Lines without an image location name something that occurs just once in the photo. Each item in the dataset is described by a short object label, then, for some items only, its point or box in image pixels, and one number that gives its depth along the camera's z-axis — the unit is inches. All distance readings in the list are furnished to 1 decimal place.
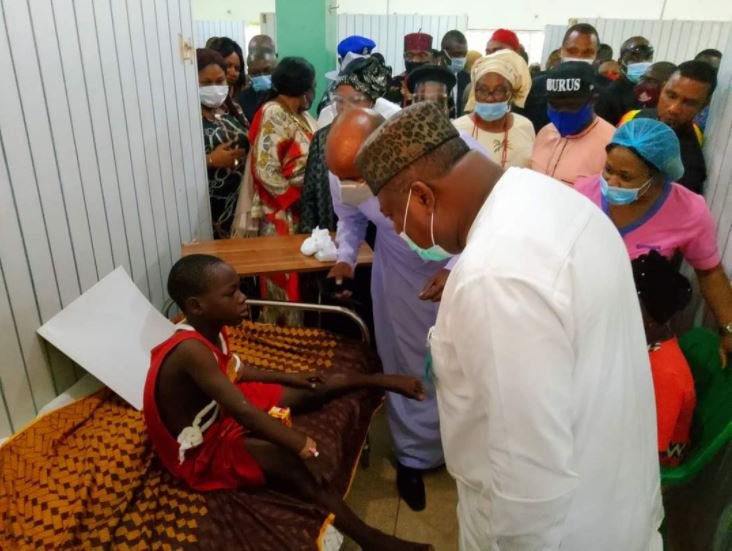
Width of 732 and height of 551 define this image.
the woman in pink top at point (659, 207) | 67.1
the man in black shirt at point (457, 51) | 195.0
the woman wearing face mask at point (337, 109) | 95.1
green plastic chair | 68.2
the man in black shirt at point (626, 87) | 134.7
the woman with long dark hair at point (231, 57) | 151.4
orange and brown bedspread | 55.4
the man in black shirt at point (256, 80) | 155.7
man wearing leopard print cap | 30.8
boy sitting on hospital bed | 61.0
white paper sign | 73.3
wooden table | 86.3
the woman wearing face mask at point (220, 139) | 115.6
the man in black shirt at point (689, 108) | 89.4
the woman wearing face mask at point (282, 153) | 104.0
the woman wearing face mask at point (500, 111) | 99.0
